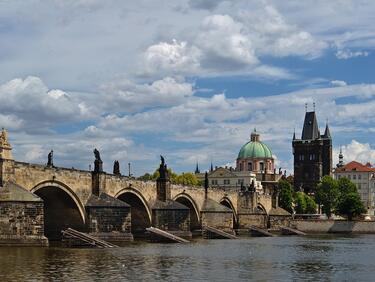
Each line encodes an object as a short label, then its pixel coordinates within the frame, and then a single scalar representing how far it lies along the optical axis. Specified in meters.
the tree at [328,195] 135.62
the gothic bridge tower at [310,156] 171.38
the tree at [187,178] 133.25
